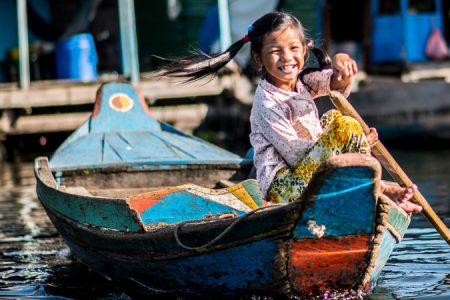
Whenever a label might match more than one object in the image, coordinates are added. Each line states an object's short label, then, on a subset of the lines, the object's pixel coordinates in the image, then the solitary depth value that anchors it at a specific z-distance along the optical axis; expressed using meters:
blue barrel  13.51
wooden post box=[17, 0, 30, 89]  12.46
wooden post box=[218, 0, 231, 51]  12.80
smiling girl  4.43
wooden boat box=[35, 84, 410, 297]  3.86
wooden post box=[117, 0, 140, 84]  12.61
